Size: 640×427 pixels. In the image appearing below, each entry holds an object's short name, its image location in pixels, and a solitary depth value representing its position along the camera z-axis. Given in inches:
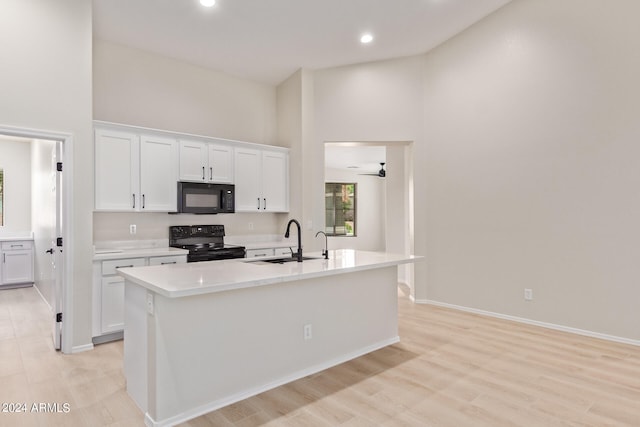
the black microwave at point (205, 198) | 179.0
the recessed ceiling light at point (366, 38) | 184.1
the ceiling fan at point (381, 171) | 409.8
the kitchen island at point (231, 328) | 88.1
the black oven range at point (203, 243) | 171.8
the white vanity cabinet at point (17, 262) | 251.6
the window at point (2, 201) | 268.1
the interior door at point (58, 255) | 139.8
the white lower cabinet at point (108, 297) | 143.9
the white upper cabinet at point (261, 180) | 202.5
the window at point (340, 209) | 462.9
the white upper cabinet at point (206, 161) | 181.3
